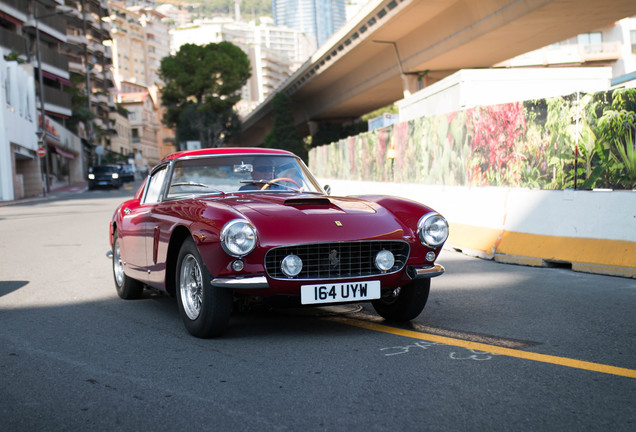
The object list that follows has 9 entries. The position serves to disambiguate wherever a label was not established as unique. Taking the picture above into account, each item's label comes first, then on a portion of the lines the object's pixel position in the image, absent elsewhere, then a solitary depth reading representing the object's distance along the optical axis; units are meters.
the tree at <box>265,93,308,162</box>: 62.09
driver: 6.31
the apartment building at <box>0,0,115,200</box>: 41.05
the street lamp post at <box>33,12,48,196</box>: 41.28
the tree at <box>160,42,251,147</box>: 73.06
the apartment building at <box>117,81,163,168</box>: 138.35
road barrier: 8.09
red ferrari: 4.84
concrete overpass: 26.44
